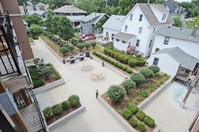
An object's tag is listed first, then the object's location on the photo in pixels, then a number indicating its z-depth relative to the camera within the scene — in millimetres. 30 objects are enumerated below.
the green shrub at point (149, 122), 7568
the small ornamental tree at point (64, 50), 16656
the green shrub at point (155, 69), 12434
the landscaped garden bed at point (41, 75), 10855
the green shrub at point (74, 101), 8730
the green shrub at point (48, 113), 7709
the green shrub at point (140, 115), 7965
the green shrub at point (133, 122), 7565
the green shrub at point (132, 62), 14443
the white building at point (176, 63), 12867
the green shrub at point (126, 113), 7997
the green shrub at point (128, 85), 9750
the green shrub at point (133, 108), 8398
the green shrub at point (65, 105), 8555
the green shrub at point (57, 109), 8077
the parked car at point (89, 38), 26384
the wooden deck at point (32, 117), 5045
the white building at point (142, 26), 17797
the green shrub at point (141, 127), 7251
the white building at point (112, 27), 23881
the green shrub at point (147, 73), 11609
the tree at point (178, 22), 34969
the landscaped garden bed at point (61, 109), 7816
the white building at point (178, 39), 13953
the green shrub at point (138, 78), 10523
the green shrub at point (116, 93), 8764
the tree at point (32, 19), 32719
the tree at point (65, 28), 19434
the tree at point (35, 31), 26691
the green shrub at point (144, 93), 10089
